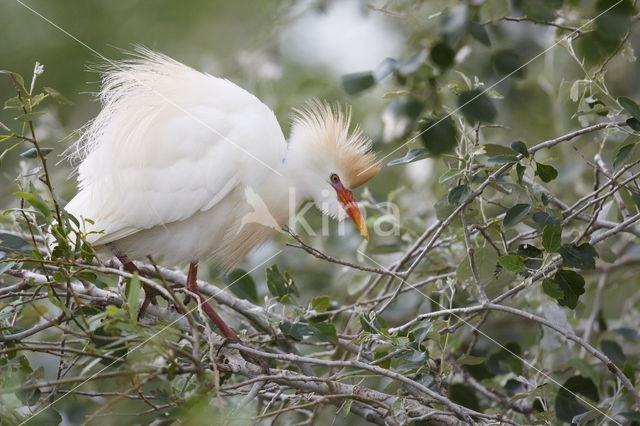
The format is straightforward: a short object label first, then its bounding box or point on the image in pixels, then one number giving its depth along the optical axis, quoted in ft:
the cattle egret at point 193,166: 26.80
